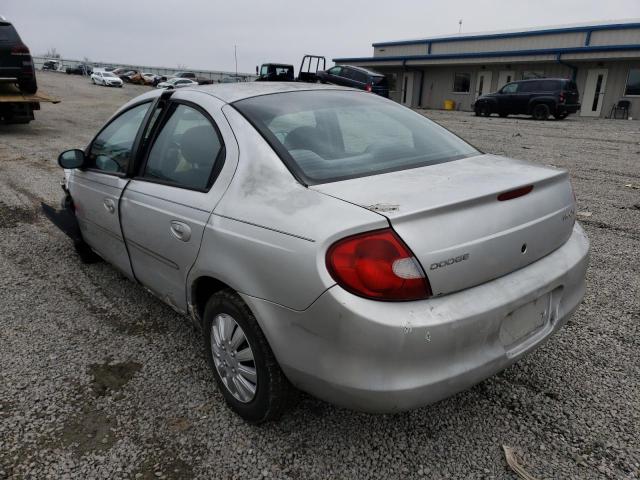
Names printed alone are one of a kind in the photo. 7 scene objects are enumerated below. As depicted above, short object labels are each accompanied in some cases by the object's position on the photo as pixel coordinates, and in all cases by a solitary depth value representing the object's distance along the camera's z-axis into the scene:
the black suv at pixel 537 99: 18.75
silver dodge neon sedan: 1.72
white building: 23.33
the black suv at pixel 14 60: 10.17
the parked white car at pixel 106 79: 36.28
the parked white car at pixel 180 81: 32.59
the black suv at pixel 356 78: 22.16
